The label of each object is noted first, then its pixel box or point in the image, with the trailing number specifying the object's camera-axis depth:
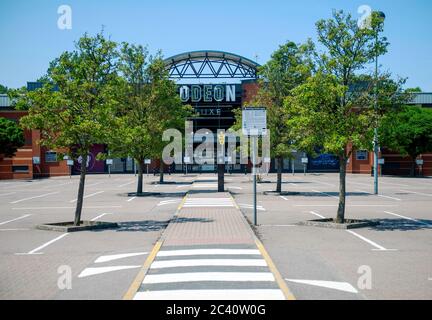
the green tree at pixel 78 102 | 15.84
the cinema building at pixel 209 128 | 61.78
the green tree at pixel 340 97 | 16.06
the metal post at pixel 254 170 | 15.91
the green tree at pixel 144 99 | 31.03
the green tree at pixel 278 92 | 30.56
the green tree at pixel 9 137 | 54.69
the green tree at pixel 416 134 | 54.63
